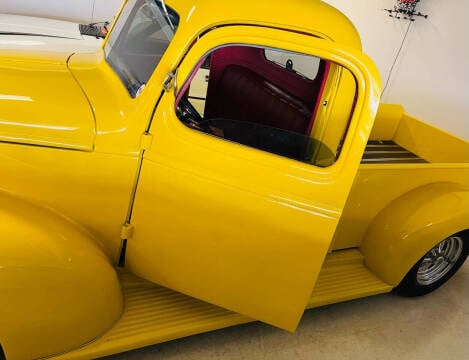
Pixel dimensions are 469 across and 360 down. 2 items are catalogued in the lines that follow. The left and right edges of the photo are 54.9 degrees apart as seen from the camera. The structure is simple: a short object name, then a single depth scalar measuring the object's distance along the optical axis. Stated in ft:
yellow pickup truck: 5.52
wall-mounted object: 16.21
